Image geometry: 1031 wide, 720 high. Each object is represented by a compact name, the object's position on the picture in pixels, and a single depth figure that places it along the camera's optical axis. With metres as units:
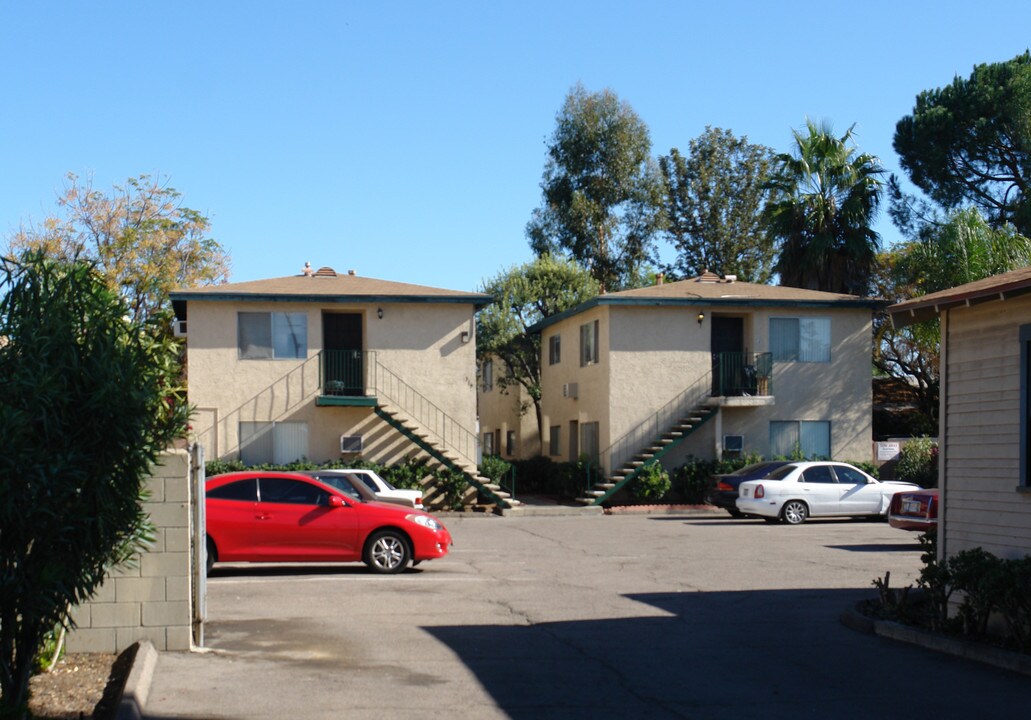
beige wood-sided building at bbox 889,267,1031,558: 11.20
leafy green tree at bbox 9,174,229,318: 40.34
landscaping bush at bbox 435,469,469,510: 31.42
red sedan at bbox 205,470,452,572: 16.44
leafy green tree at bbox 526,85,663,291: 51.22
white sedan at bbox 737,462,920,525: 27.50
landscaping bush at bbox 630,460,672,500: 32.81
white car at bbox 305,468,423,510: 22.61
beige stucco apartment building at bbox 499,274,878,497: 34.06
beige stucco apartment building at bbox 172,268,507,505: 31.73
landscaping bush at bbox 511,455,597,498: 33.91
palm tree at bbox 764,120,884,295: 39.59
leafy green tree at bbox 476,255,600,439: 43.44
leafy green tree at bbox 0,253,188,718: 7.23
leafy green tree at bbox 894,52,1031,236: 45.66
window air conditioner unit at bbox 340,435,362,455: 31.98
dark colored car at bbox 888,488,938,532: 19.64
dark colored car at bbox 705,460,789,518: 28.64
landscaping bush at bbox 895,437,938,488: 33.97
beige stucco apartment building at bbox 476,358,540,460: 44.97
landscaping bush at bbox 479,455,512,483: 32.88
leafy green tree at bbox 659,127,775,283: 55.53
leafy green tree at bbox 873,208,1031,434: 31.14
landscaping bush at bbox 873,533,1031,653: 10.34
